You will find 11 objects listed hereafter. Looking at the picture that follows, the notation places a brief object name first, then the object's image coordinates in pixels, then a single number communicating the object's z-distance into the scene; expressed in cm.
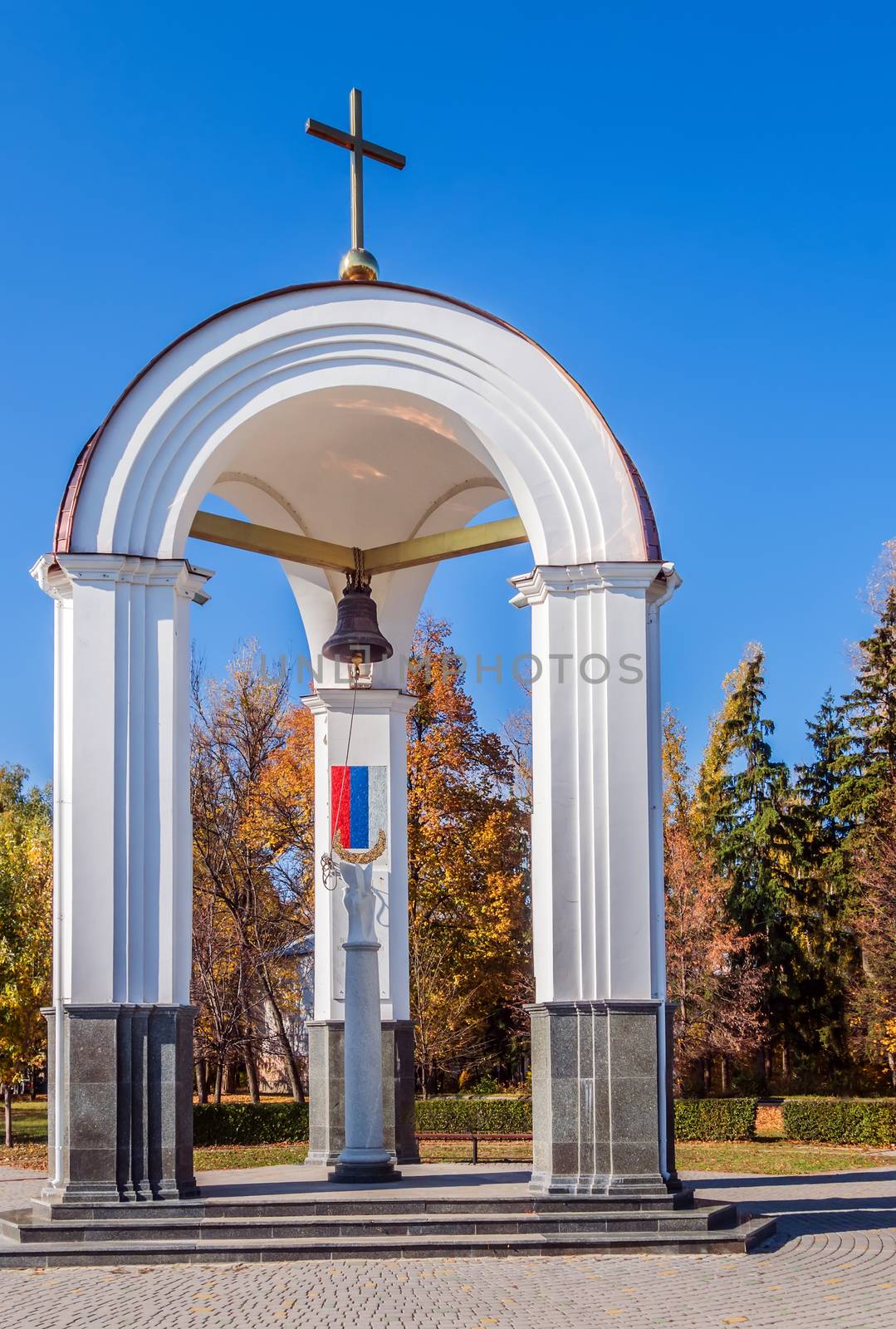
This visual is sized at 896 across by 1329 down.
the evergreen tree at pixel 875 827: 2881
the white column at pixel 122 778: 1105
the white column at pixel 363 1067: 1200
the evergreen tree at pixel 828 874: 3409
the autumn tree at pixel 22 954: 2538
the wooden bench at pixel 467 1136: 1752
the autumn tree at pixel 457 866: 2878
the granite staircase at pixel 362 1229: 999
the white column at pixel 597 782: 1124
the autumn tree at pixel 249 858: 2952
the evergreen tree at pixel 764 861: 3566
